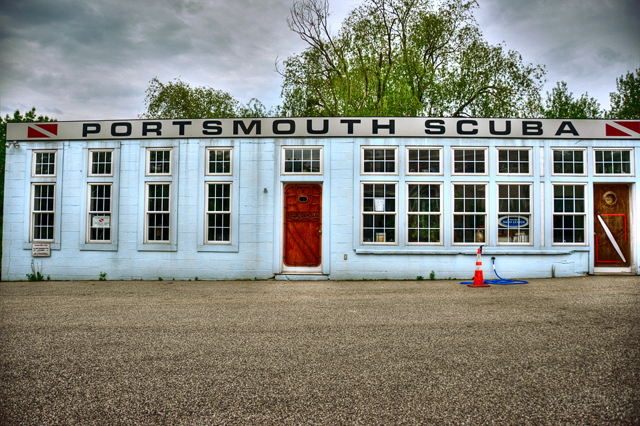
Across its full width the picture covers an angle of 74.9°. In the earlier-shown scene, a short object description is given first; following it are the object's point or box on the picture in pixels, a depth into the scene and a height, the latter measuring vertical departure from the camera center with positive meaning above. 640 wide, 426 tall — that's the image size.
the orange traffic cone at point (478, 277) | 9.69 -1.10
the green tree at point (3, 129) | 19.75 +5.49
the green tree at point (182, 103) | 28.84 +8.90
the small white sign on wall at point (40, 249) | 11.37 -0.57
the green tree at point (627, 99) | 33.22 +10.80
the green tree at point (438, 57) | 20.55 +8.55
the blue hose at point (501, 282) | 9.93 -1.23
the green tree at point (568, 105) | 31.02 +9.65
